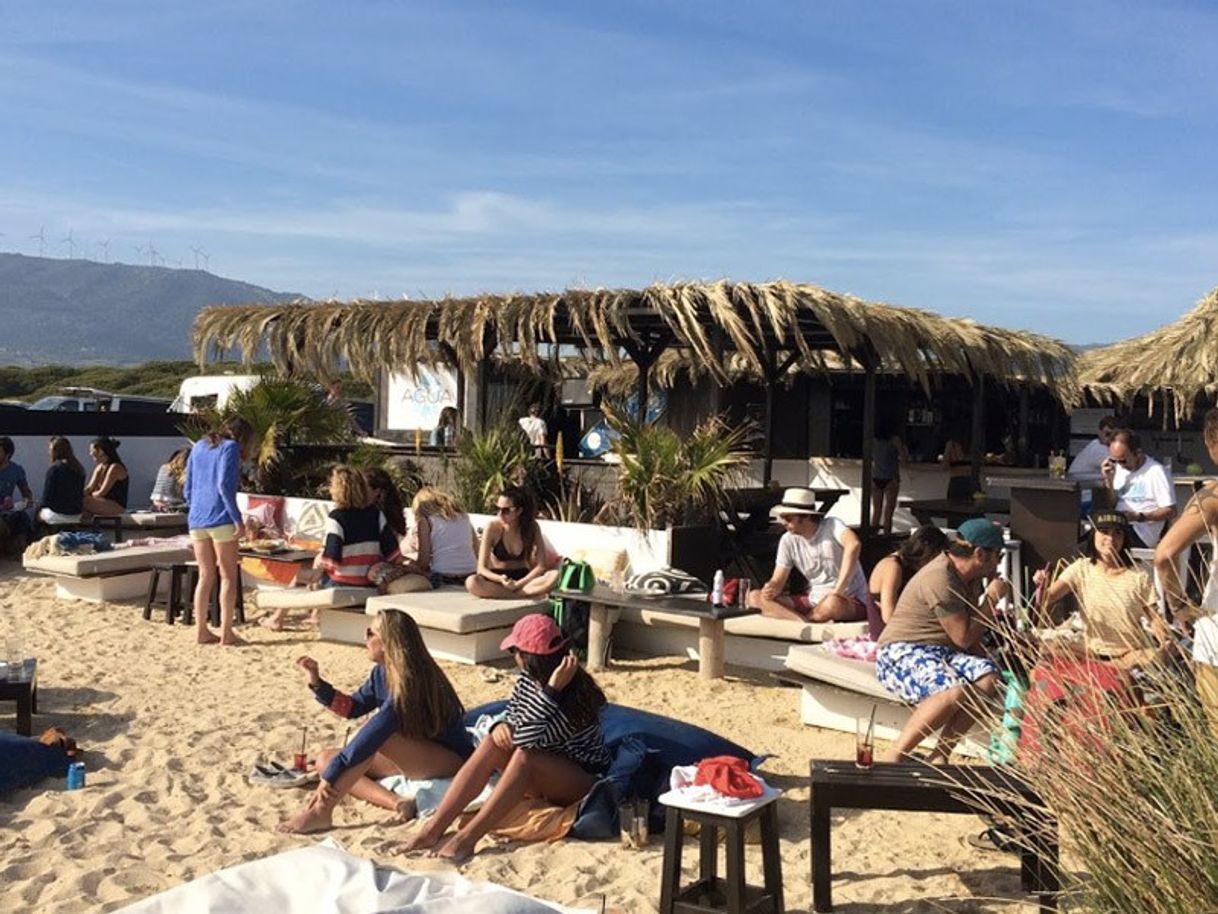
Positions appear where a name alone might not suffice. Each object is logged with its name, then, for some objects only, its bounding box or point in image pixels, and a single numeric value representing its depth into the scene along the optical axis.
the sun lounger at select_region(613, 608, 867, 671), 7.34
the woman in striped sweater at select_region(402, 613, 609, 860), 4.75
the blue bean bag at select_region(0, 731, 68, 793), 5.34
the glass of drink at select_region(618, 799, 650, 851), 4.79
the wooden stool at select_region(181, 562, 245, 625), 9.30
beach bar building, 9.84
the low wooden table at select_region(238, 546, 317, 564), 9.62
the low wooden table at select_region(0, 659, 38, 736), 6.07
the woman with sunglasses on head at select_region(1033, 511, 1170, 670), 3.31
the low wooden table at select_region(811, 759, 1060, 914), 3.97
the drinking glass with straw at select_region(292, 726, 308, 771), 5.57
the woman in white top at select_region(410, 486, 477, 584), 8.94
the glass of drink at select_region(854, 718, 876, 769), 4.40
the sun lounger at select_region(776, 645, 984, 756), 6.13
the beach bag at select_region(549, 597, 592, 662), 8.06
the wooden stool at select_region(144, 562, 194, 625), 9.25
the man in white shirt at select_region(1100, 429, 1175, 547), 8.60
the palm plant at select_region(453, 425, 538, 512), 10.22
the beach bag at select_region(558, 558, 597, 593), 7.87
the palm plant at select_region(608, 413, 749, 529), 8.98
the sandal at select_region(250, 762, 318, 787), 5.46
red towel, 4.07
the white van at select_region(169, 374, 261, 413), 19.62
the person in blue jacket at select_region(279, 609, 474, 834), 5.00
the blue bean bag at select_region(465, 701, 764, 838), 4.93
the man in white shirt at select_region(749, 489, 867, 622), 7.54
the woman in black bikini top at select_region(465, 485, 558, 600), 8.32
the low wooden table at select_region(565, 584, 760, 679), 7.24
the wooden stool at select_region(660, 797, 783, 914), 3.95
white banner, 20.25
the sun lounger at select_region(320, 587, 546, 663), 7.70
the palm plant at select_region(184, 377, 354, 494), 11.99
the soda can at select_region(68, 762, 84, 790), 5.39
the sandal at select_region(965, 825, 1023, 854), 4.61
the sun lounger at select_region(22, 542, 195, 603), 9.87
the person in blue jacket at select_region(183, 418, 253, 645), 8.38
